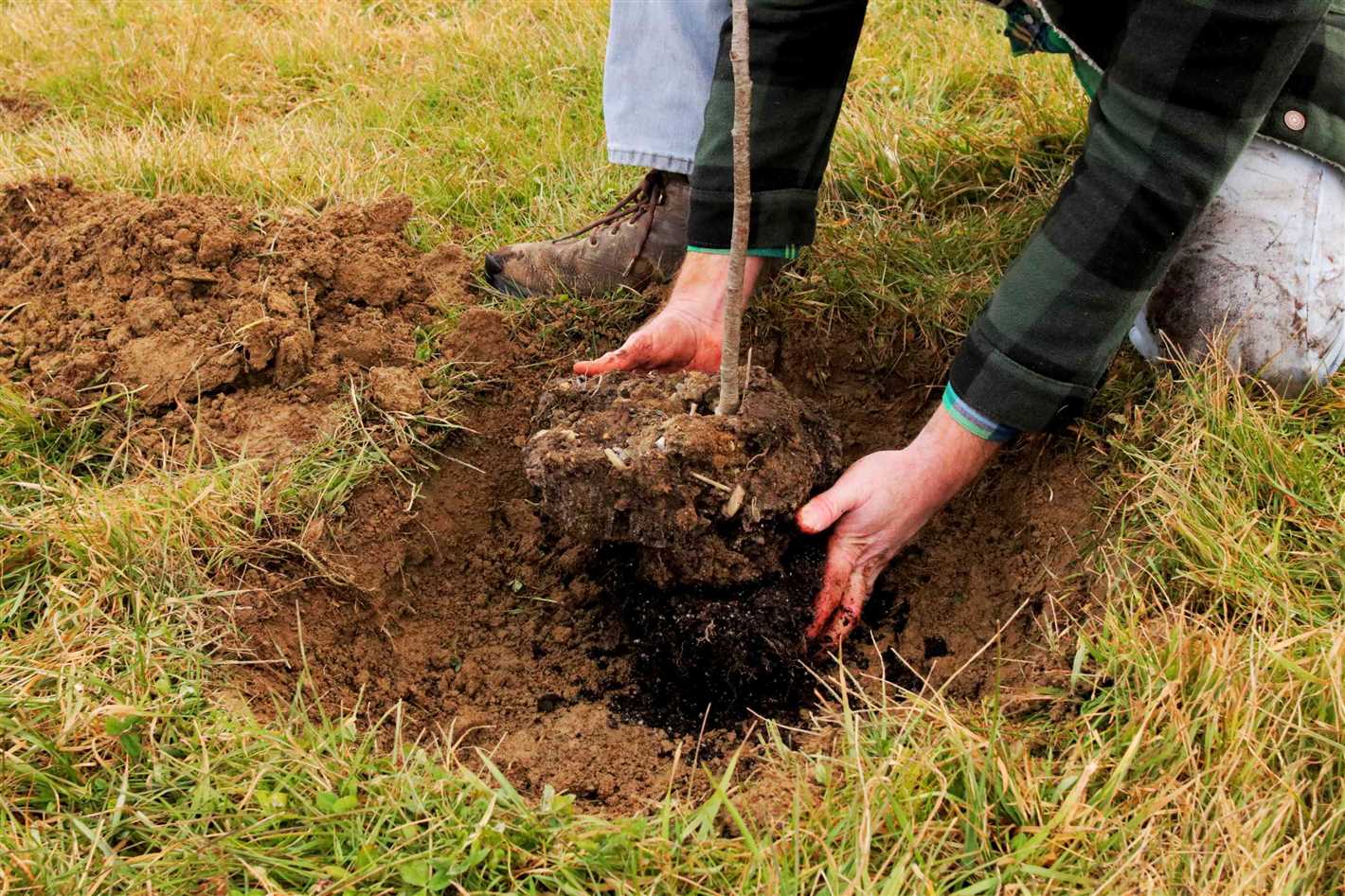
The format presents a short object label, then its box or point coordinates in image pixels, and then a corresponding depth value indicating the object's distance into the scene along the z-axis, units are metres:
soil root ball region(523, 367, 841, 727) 1.82
